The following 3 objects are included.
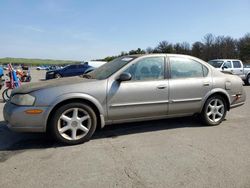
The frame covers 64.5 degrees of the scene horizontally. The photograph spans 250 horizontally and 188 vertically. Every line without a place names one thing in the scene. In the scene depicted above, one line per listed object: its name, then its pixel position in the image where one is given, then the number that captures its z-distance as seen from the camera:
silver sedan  3.19
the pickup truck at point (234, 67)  12.41
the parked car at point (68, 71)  17.50
